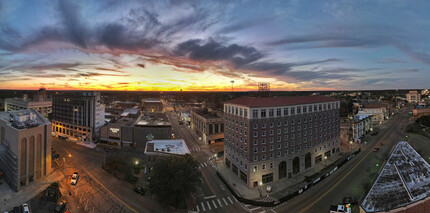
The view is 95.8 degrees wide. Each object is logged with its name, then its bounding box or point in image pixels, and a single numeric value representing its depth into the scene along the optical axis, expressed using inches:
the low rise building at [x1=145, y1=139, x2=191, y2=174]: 2369.6
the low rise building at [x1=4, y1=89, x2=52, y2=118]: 5426.7
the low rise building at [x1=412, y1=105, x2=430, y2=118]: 5322.3
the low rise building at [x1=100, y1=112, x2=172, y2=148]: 3191.4
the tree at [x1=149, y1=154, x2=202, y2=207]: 1594.5
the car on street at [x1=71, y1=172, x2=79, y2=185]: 2093.4
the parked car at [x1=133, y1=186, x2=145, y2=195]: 1894.4
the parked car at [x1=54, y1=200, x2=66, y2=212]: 1644.9
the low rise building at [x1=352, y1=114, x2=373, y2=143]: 3615.2
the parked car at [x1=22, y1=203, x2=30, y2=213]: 1647.8
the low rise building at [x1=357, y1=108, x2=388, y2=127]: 4992.6
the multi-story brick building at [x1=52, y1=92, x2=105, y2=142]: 3654.0
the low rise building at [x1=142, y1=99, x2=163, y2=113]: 7529.5
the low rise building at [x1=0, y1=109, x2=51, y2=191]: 2030.9
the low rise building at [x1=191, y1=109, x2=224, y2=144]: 3535.9
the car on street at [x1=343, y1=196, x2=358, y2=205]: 1715.1
